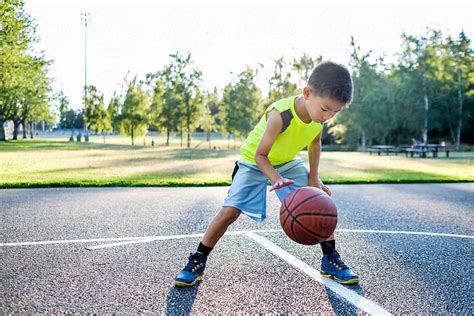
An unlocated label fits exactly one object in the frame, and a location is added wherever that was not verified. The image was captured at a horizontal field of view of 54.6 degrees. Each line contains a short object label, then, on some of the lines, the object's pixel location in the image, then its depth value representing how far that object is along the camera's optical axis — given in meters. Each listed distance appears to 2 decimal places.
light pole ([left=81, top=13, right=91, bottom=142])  52.56
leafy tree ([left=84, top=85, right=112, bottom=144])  51.69
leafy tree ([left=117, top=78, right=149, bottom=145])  44.03
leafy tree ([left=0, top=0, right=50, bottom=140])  17.44
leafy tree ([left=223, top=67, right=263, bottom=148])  39.22
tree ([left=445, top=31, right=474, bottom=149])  39.91
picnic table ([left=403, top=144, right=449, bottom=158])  26.48
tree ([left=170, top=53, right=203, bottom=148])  40.41
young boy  3.10
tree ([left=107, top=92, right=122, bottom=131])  47.61
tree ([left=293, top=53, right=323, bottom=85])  39.50
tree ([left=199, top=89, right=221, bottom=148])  41.19
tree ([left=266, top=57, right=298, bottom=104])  38.78
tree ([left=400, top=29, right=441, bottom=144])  38.62
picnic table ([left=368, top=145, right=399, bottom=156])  30.28
